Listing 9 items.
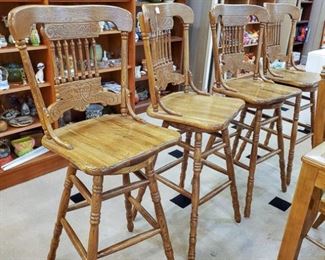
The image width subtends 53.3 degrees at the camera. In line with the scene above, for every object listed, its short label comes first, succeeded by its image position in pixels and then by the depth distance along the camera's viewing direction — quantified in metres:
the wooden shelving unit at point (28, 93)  2.00
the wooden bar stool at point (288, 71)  2.12
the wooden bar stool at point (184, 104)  1.42
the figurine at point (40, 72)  2.08
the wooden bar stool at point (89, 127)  1.08
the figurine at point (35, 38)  2.00
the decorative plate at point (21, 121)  2.10
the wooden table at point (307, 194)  1.02
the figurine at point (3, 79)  1.96
